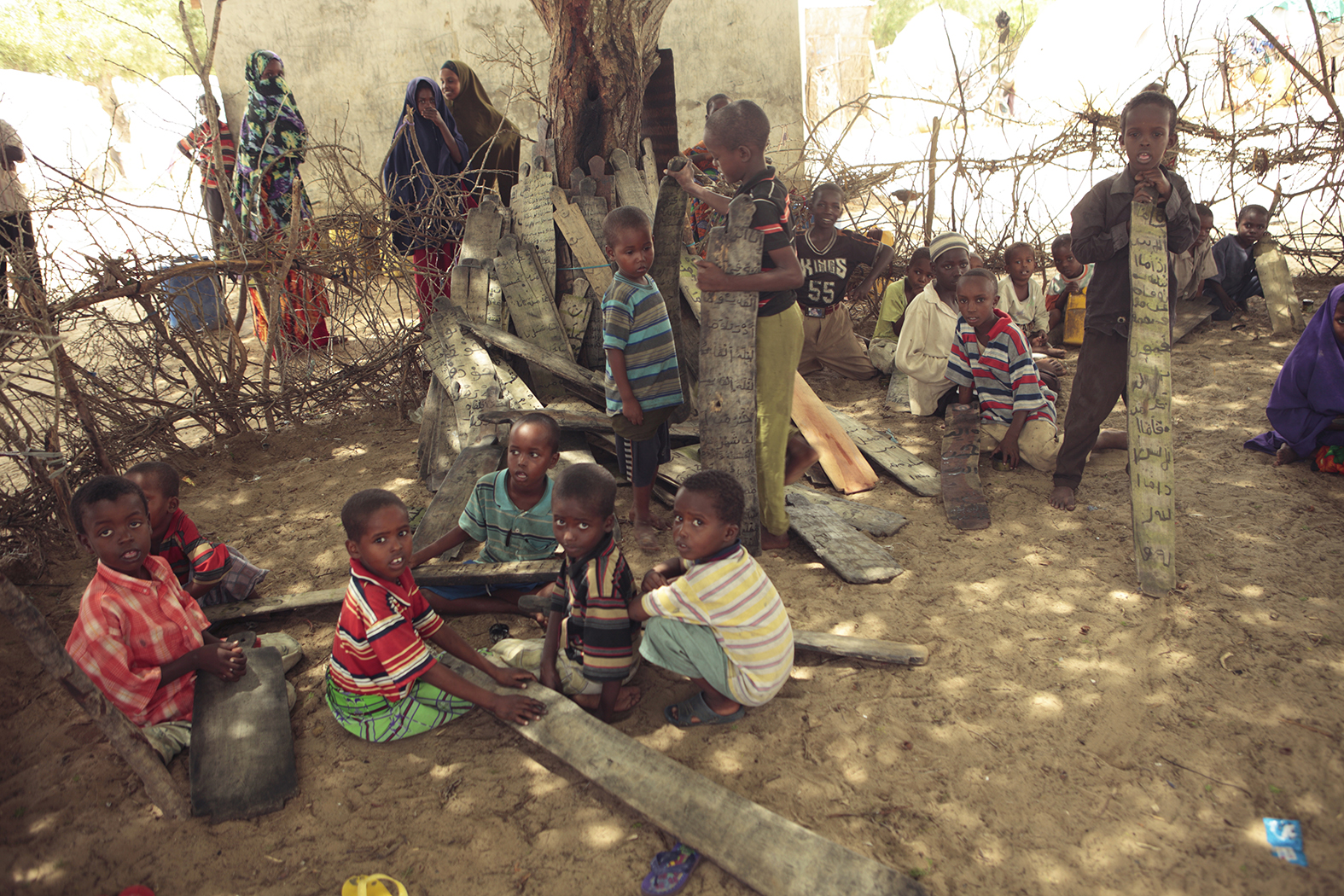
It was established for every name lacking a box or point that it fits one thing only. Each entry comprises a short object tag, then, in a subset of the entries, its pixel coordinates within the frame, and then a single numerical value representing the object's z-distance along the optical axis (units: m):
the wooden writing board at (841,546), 3.48
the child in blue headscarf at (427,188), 5.52
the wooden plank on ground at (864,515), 3.95
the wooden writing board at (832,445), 4.48
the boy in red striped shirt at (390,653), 2.45
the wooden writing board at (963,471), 3.98
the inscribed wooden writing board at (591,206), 5.15
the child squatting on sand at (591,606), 2.56
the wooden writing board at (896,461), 4.39
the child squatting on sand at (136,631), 2.52
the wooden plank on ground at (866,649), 2.85
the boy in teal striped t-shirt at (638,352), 3.33
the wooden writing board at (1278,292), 6.12
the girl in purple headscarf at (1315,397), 3.99
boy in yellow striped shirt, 2.39
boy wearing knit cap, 5.24
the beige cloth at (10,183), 3.88
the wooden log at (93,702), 1.84
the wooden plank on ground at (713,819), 1.94
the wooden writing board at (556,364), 4.49
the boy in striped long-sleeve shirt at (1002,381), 4.41
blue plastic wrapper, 2.02
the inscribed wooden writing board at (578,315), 5.11
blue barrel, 4.55
